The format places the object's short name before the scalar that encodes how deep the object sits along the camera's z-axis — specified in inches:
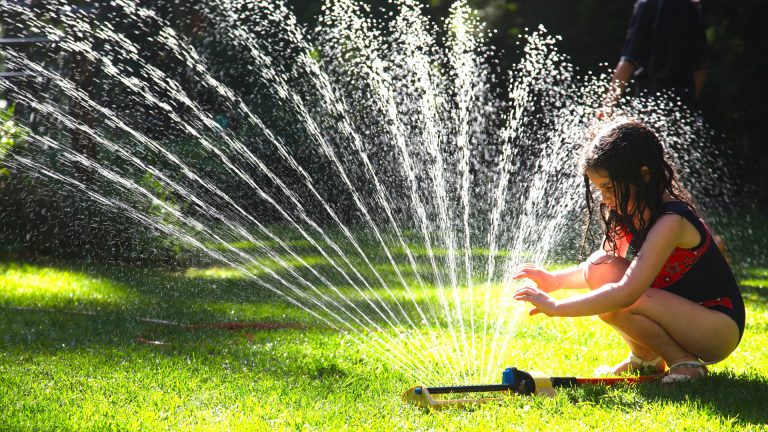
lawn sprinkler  225.1
